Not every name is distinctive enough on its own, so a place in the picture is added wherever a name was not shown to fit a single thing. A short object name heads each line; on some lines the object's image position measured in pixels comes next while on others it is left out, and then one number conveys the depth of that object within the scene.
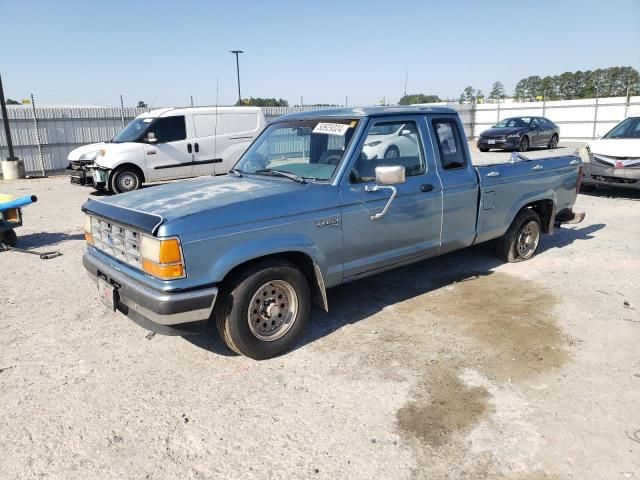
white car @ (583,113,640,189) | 9.88
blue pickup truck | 3.38
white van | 11.78
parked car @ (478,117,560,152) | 21.11
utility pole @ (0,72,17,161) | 15.55
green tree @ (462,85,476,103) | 31.95
